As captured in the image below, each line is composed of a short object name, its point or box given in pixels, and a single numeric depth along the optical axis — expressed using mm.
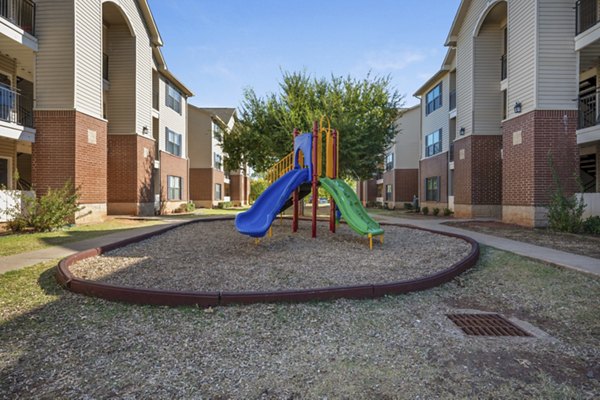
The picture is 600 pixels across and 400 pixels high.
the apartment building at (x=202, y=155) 32438
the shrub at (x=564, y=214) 10906
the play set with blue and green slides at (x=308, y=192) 8320
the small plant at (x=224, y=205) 32938
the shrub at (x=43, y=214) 11297
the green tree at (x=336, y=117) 17406
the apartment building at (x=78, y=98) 13547
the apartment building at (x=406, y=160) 32844
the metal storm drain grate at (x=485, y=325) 3799
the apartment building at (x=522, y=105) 12789
